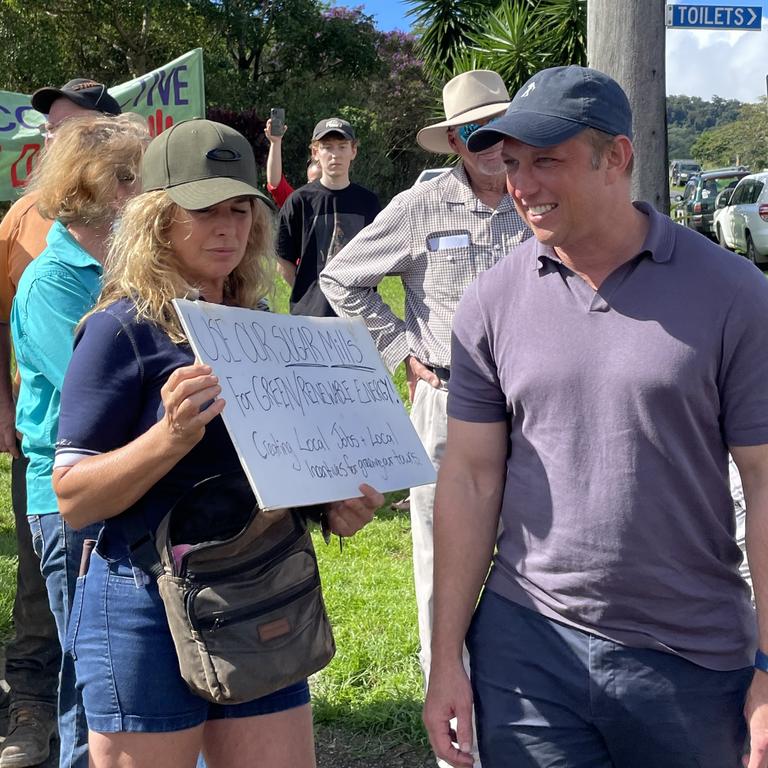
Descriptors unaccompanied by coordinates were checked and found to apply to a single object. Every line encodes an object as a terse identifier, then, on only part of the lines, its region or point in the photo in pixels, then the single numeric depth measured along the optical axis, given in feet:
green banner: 22.40
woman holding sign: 6.46
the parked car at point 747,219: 67.21
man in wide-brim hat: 11.69
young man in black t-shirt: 20.95
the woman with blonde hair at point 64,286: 8.52
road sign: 12.96
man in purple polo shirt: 6.22
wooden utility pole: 11.48
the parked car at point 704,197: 88.99
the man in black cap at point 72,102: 11.78
